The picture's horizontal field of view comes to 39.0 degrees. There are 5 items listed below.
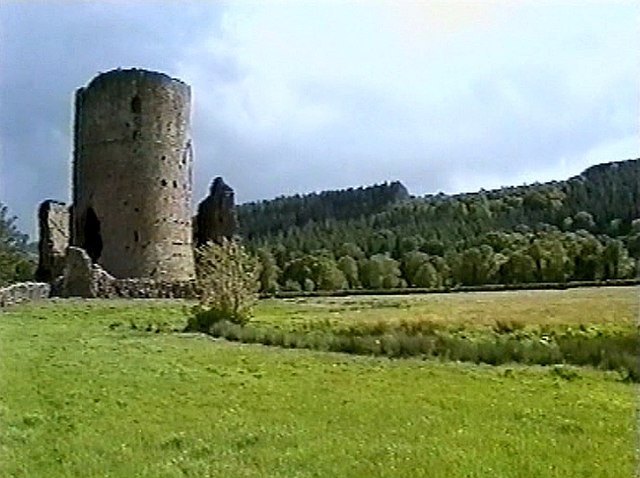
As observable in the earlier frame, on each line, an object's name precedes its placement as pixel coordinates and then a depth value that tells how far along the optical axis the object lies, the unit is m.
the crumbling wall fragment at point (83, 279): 24.03
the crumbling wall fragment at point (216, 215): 29.44
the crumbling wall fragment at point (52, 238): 27.39
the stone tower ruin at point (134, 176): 27.09
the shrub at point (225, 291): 17.44
